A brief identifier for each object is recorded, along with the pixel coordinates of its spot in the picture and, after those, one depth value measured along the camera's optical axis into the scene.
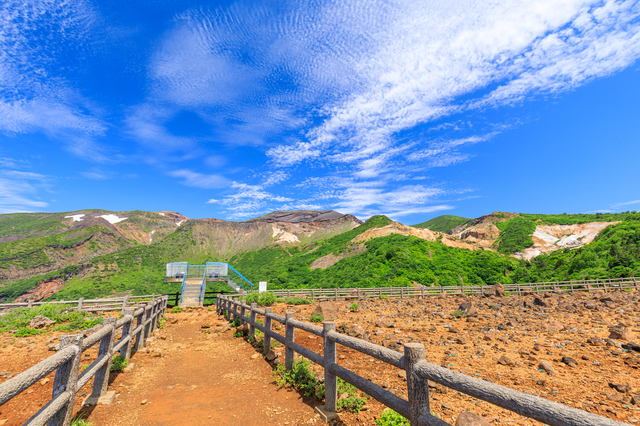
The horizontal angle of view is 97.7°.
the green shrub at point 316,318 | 12.04
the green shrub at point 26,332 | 9.93
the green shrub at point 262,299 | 18.16
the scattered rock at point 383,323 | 11.32
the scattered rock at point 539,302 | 16.61
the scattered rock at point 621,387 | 5.00
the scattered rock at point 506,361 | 6.61
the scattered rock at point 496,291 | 27.33
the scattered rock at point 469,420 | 3.40
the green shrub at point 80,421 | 3.90
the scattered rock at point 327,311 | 13.63
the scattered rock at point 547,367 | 6.00
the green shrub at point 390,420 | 3.84
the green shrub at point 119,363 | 6.50
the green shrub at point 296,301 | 21.92
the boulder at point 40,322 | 11.40
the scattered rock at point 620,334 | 7.93
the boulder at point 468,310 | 13.63
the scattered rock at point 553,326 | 9.82
